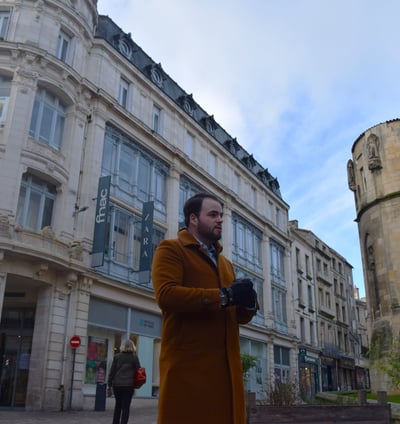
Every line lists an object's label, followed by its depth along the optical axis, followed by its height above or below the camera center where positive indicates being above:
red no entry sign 15.55 +1.44
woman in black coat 8.15 +0.16
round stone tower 26.12 +9.72
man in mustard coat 2.30 +0.24
